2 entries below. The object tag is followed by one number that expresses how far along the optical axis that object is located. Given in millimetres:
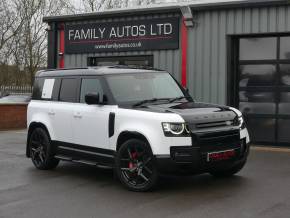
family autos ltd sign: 14102
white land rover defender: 7352
